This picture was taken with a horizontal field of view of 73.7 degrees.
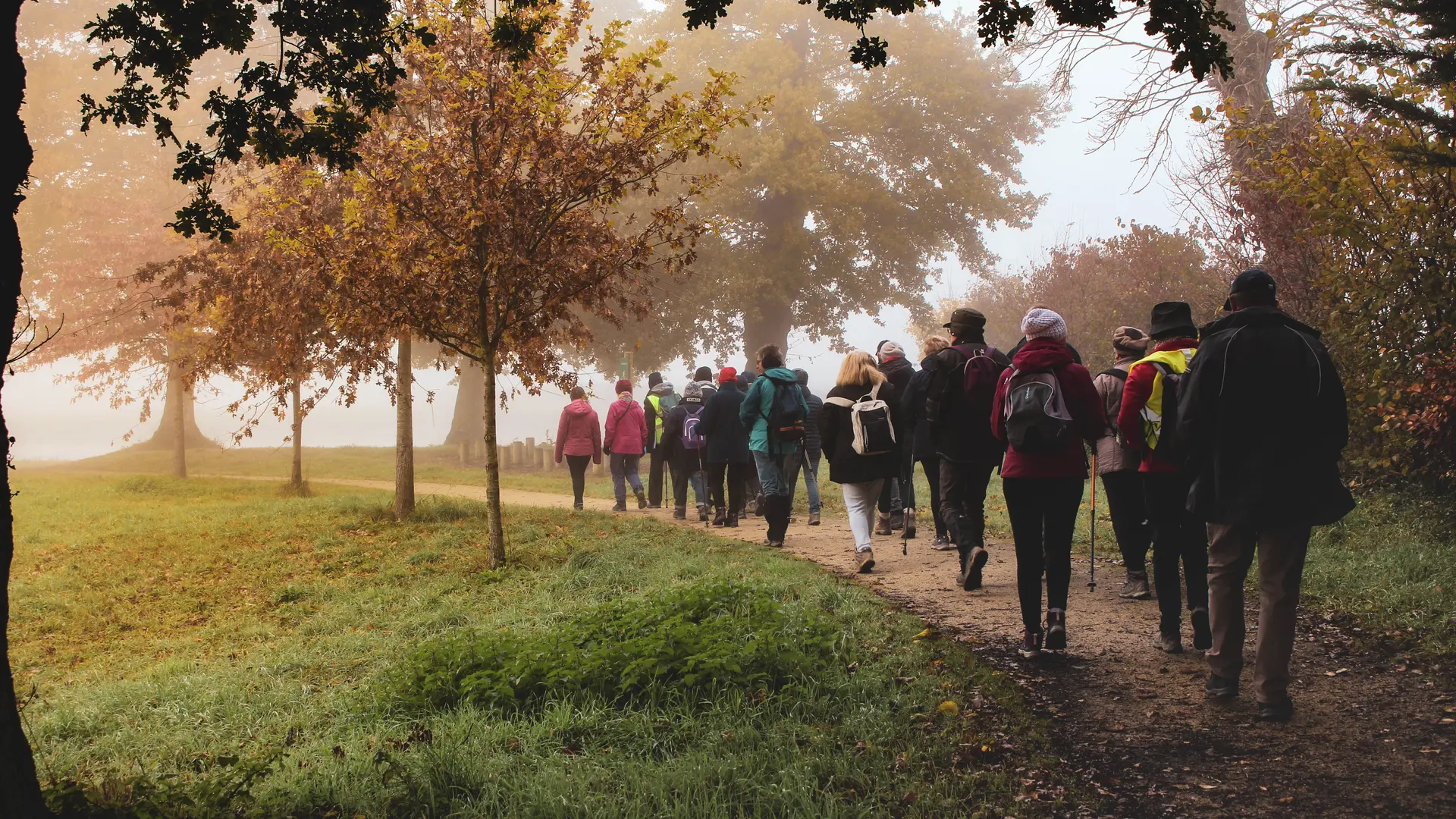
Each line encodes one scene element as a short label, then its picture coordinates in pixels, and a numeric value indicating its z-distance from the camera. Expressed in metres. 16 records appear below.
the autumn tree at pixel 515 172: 10.45
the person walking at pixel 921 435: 10.07
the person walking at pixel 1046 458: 6.16
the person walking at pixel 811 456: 12.70
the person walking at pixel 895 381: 10.61
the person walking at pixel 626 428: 15.89
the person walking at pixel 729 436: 13.05
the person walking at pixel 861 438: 9.15
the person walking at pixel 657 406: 15.48
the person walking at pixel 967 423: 7.88
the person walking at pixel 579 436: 15.99
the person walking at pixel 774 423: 11.14
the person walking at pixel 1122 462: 7.06
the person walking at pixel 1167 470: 6.32
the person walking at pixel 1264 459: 5.01
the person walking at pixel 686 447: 14.77
